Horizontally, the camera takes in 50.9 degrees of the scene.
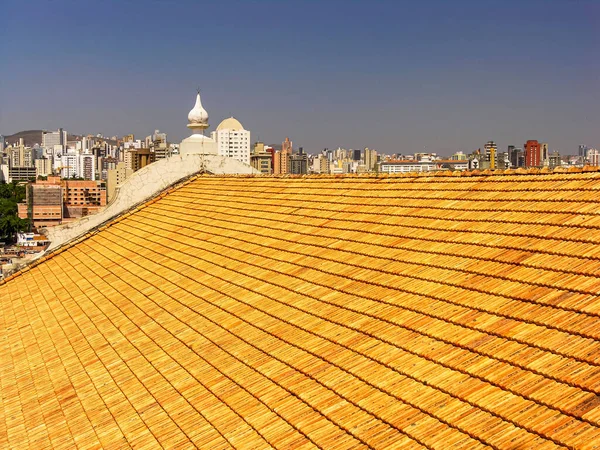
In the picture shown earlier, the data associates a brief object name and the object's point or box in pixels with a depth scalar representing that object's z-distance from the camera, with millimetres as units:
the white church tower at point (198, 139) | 16797
